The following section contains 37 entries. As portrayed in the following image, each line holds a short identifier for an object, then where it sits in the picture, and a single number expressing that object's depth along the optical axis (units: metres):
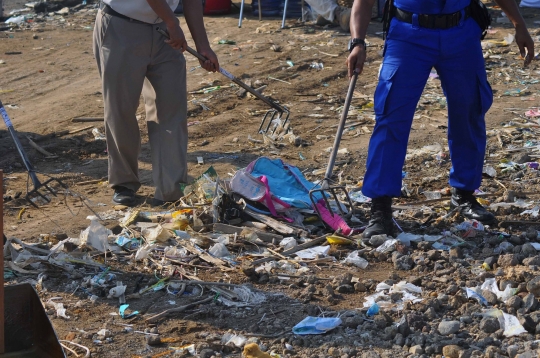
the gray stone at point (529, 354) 7.17
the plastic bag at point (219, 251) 9.75
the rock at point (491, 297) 8.41
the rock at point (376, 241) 9.97
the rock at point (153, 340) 7.61
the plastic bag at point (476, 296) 8.40
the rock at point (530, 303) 8.13
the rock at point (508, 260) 9.29
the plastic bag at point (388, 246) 9.81
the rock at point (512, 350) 7.31
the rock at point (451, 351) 7.34
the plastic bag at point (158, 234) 9.96
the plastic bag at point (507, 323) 7.75
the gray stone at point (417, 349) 7.41
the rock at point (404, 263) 9.43
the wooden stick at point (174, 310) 8.09
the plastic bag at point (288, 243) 9.96
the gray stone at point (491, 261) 9.37
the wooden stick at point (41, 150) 14.73
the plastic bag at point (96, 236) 9.84
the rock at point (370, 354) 7.30
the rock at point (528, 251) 9.59
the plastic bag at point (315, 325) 7.86
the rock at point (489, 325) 7.83
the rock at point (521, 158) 13.21
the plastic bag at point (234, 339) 7.59
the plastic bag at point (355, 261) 9.51
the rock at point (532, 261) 9.20
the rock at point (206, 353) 7.33
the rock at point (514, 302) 8.17
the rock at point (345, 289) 8.82
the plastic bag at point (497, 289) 8.51
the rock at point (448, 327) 7.78
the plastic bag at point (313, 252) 9.75
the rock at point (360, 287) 8.86
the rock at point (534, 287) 8.41
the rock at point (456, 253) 9.62
